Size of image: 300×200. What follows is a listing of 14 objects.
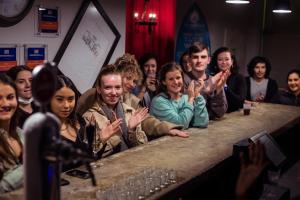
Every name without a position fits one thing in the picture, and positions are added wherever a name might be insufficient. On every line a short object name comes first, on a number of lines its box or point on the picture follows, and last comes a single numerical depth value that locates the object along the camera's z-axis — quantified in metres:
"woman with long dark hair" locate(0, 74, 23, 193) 1.97
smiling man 3.88
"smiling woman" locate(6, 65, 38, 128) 3.13
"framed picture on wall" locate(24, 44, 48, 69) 3.86
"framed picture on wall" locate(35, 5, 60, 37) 3.94
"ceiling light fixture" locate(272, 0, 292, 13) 6.86
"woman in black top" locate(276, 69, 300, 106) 5.35
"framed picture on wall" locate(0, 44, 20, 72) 3.61
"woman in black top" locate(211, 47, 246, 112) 4.70
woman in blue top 3.39
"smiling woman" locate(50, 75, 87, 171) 2.51
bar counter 2.05
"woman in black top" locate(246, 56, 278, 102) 5.52
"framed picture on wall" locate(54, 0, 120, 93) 4.34
